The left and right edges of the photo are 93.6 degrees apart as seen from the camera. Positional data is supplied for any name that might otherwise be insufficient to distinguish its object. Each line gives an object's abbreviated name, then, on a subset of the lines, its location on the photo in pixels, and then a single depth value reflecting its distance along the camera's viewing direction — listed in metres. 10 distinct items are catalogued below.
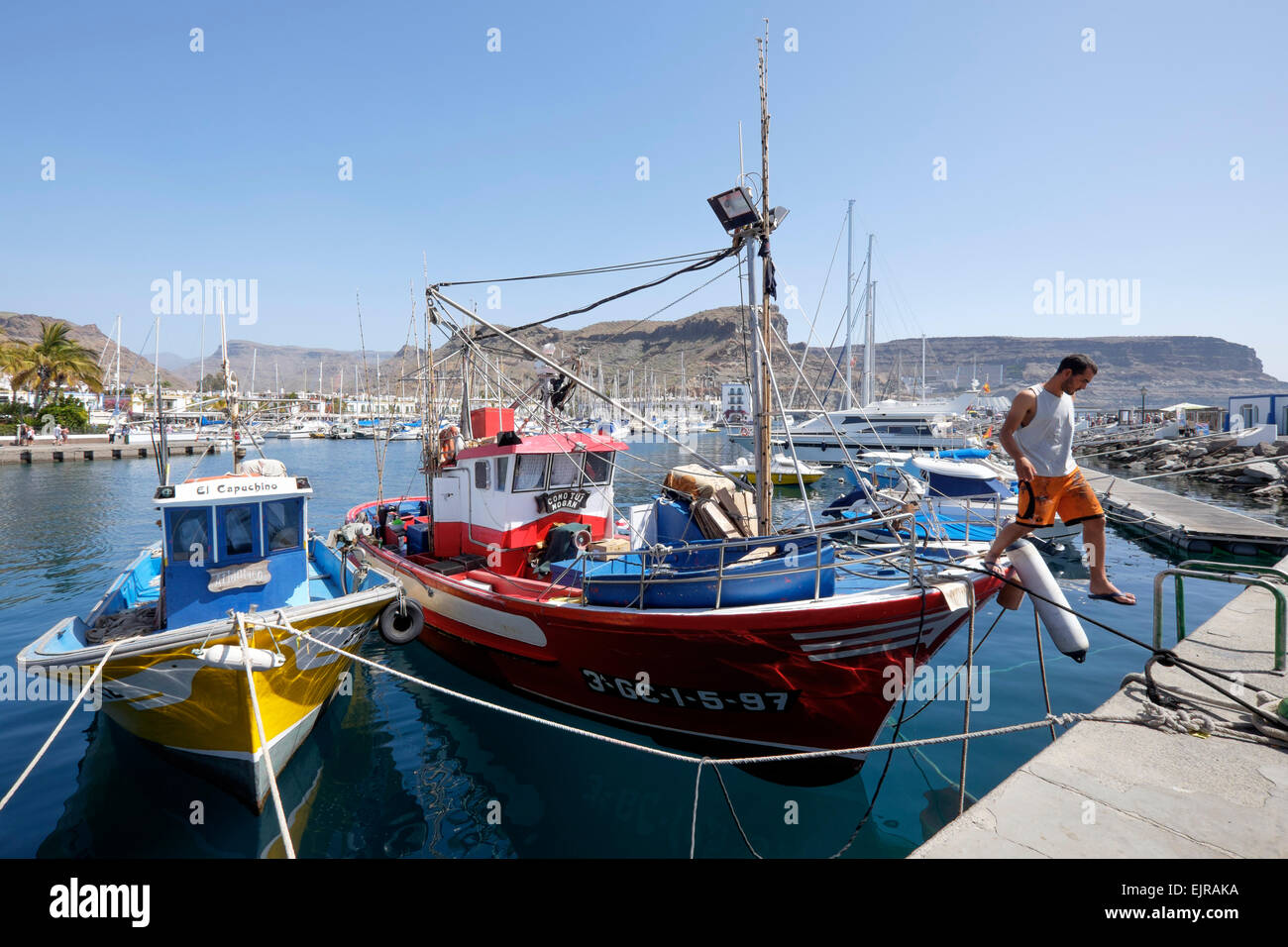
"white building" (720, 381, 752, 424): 146.31
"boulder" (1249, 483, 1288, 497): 27.75
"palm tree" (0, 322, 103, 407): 54.94
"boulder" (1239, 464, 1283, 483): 29.42
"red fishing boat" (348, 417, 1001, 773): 6.37
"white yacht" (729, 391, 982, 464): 43.94
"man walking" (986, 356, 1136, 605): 4.98
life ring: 12.70
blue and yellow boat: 6.68
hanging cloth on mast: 8.58
